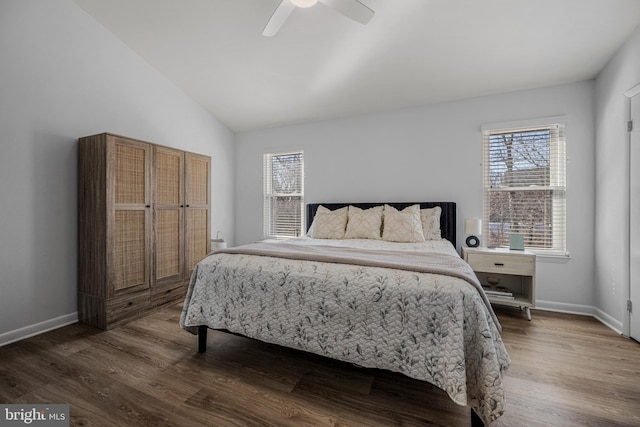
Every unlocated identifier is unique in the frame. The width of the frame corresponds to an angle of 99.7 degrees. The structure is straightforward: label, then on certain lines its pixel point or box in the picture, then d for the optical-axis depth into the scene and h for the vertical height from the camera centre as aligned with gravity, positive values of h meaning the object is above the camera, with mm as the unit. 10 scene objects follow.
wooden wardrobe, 2449 -167
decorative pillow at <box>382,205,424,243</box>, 2861 -159
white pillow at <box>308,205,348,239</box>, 3203 -164
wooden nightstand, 2674 -607
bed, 1291 -570
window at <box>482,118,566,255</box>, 2918 +282
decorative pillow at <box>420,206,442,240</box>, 3031 -132
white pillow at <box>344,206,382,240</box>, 3045 -147
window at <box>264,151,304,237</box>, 4262 +273
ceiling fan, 1791 +1391
